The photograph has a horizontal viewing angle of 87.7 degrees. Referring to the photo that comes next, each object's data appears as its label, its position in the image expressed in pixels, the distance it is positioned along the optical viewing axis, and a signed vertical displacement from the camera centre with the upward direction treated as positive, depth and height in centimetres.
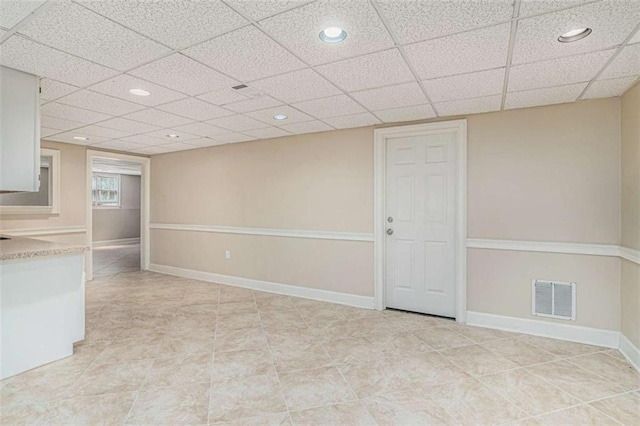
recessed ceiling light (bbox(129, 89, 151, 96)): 289 +106
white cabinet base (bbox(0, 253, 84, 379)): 247 -78
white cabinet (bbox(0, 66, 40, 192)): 244 +62
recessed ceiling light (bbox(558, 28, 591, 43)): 190 +105
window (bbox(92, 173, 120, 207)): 1023 +71
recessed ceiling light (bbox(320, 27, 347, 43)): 192 +105
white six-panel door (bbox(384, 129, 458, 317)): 381 -10
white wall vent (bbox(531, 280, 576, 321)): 319 -83
